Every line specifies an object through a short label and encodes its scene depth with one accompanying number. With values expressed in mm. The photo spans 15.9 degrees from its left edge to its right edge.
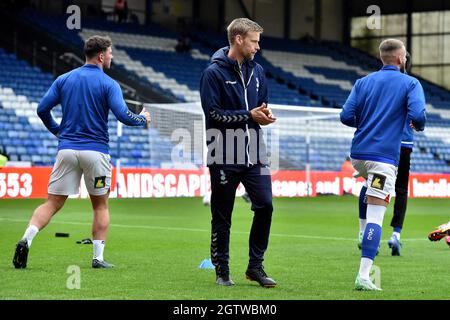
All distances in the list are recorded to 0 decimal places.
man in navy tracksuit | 13415
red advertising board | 40885
